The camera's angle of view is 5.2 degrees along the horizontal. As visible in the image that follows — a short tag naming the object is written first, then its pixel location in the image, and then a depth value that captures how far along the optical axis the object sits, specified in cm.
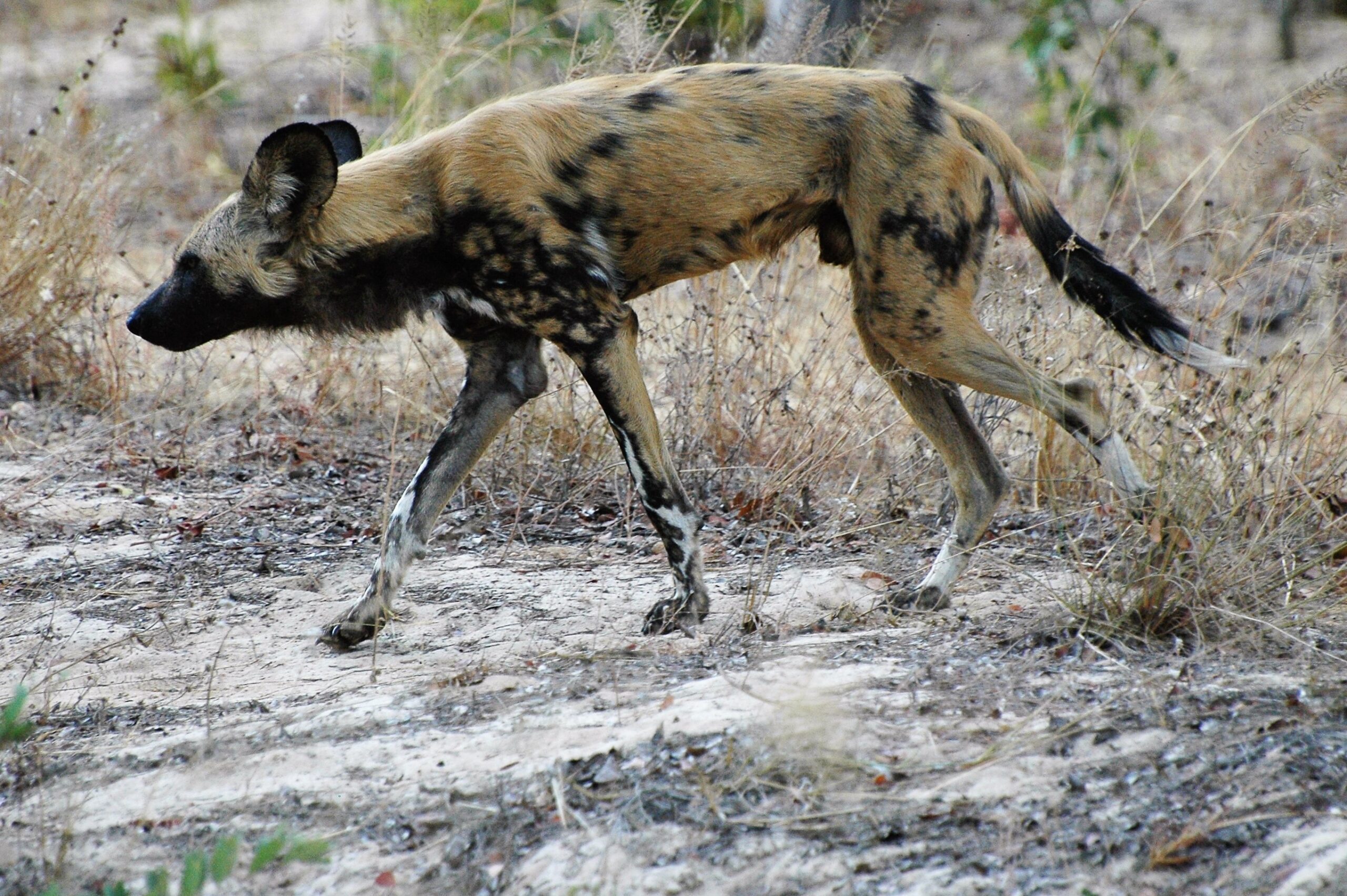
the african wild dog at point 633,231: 1747
